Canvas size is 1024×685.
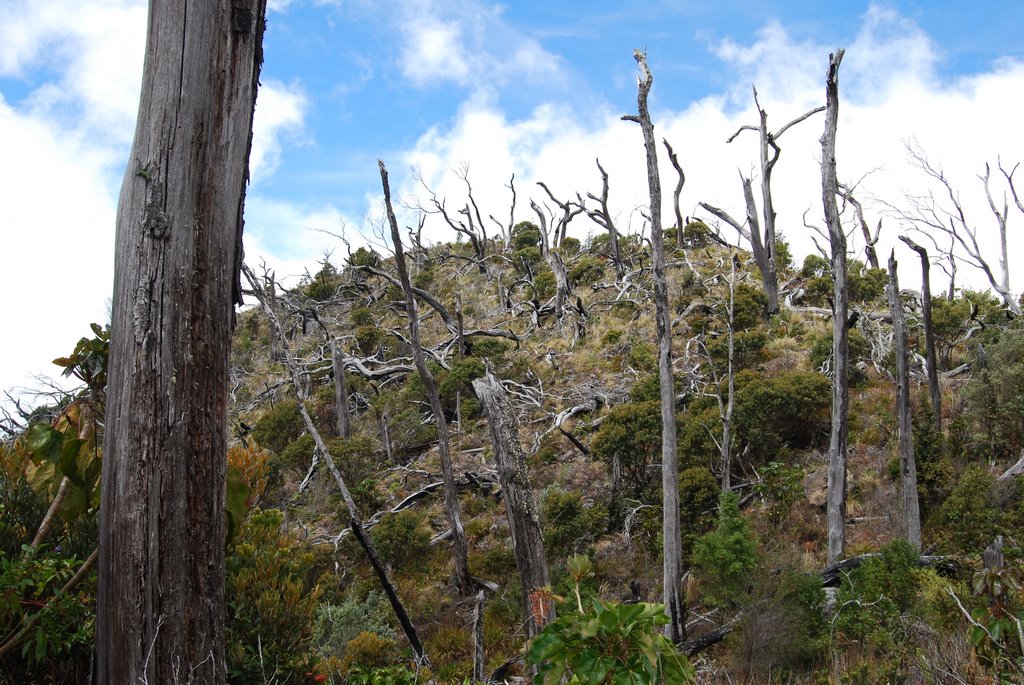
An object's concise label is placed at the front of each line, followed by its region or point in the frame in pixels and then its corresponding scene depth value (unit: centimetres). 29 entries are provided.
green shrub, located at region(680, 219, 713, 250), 3266
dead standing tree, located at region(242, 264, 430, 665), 938
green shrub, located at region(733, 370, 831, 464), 1436
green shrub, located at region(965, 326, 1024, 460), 1223
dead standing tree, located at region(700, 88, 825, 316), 2249
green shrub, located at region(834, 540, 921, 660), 770
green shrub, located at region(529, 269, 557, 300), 2745
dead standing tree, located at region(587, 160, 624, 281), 2814
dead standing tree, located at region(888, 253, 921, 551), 1052
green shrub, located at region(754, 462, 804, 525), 1251
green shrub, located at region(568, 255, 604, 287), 2948
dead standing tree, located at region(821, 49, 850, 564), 1057
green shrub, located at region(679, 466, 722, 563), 1254
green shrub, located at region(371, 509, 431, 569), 1397
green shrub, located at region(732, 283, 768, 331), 2061
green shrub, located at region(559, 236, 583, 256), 3553
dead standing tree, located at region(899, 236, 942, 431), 1286
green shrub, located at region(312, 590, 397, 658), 1105
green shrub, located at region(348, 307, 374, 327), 2805
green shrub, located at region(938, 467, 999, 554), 1009
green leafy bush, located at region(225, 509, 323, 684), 553
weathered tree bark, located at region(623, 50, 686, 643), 961
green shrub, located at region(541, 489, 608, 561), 1305
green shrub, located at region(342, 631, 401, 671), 1038
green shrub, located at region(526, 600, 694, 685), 297
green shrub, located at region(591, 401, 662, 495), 1434
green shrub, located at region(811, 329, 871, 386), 1650
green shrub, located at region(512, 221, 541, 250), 3644
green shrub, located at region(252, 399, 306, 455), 1956
